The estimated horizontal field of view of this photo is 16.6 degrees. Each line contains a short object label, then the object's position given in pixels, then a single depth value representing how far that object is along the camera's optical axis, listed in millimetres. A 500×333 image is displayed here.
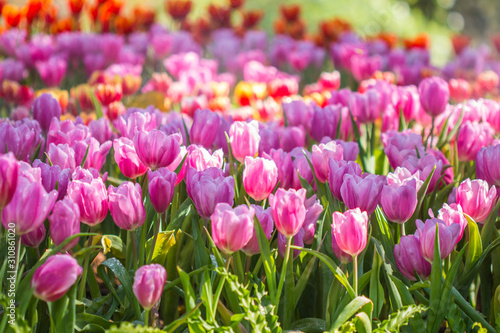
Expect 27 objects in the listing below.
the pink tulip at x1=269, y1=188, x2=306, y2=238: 2059
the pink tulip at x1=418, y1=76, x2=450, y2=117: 2597
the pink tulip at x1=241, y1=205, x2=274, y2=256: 2100
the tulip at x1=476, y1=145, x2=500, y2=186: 2245
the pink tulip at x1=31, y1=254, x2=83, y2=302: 1972
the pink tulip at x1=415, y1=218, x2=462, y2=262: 2091
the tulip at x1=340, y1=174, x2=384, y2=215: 2120
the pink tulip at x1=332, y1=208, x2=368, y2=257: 2051
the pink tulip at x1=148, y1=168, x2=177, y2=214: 2117
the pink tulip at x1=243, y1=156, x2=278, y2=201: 2138
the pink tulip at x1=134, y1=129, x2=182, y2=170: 2159
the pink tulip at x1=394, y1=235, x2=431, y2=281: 2113
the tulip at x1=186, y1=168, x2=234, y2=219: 2113
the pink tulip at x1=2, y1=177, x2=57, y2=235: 1994
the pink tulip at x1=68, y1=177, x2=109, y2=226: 2078
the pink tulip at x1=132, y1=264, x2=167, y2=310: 2006
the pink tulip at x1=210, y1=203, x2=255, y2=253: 2029
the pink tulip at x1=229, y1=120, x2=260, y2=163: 2274
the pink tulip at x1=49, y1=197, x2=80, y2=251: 2034
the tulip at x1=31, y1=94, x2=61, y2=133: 2488
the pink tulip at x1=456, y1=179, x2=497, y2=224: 2174
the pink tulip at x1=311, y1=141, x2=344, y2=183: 2232
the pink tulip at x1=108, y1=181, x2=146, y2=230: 2088
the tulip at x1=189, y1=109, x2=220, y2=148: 2391
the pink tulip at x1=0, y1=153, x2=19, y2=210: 1962
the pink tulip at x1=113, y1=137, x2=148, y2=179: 2185
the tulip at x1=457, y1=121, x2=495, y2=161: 2411
